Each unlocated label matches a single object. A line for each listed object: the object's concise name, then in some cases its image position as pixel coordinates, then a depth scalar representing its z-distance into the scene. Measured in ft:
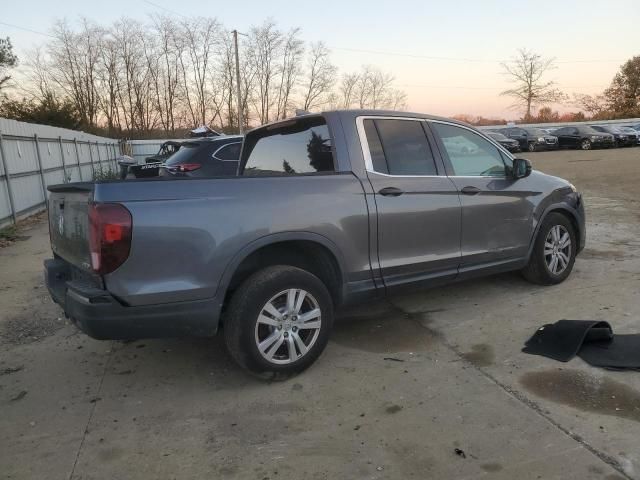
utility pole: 116.47
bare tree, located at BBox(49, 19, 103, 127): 135.44
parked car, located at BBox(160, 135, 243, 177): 28.58
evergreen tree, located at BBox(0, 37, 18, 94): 96.18
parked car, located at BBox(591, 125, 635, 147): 107.08
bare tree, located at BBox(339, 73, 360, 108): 178.24
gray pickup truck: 9.89
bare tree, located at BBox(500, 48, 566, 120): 189.78
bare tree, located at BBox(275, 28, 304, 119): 164.86
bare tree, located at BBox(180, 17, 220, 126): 155.43
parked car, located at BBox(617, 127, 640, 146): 108.47
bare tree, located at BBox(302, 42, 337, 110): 171.73
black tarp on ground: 11.87
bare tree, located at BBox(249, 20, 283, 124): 160.04
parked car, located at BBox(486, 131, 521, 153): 104.22
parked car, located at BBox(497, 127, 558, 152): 111.04
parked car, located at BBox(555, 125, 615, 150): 105.29
